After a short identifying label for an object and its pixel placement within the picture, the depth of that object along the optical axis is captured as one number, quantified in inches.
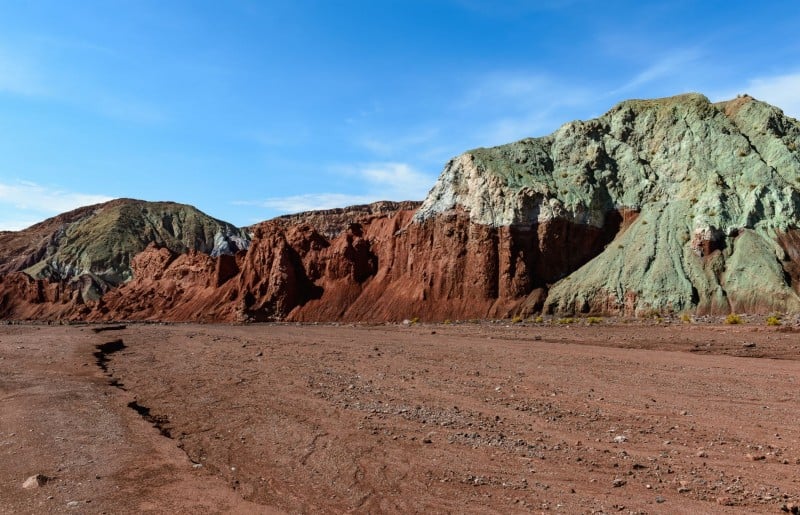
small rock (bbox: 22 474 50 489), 311.6
